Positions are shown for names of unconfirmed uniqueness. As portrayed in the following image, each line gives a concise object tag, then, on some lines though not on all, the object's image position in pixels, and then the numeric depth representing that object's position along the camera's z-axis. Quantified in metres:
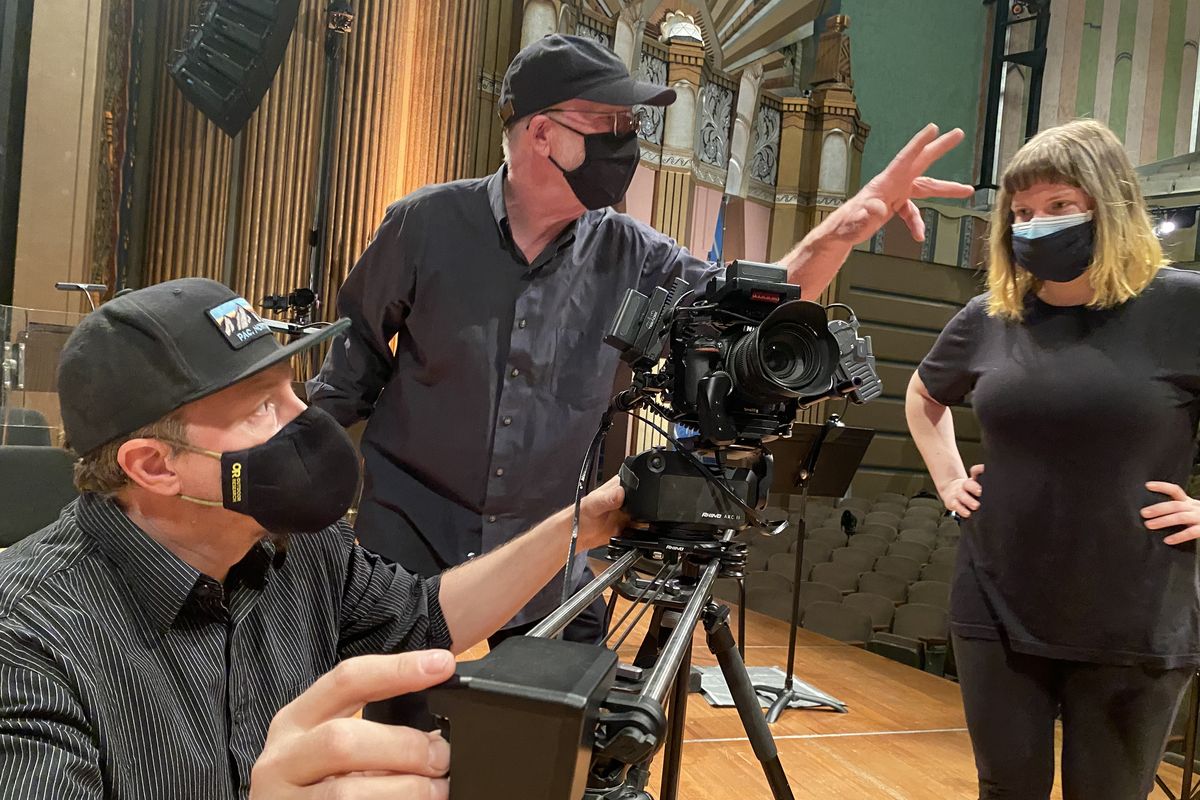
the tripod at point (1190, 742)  2.63
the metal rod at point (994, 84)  11.91
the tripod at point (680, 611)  0.69
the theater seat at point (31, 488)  2.30
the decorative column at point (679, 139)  9.12
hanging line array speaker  5.75
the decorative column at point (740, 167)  10.09
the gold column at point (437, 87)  6.68
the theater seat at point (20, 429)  3.70
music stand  3.46
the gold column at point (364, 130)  6.49
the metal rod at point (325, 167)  6.39
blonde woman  1.50
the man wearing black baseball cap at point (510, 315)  1.61
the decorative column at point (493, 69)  7.60
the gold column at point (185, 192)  6.02
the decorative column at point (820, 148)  10.55
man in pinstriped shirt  0.84
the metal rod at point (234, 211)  6.23
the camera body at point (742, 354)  1.17
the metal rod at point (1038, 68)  11.68
